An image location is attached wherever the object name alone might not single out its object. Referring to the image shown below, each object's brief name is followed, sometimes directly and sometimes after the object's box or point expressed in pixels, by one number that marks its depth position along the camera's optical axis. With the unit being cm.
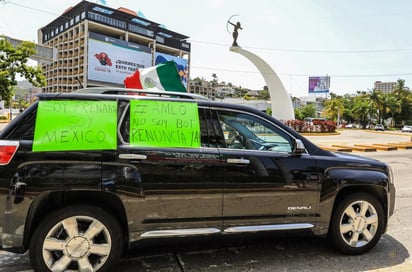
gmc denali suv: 281
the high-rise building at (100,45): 8325
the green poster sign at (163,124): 307
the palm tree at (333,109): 7969
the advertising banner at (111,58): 8319
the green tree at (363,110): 7756
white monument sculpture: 3412
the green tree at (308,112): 9056
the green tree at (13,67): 2167
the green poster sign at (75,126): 286
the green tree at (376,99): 7519
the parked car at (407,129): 5822
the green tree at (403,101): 7788
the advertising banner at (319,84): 7969
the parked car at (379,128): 6038
